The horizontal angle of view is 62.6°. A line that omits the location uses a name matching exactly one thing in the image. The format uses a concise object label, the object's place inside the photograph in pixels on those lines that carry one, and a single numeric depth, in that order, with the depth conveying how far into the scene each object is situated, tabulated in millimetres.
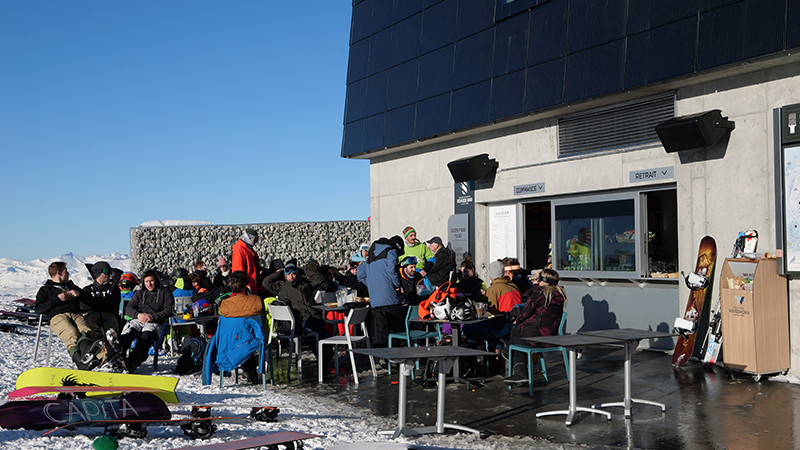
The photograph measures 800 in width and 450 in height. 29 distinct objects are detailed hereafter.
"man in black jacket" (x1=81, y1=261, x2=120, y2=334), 8250
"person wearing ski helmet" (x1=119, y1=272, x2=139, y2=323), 9359
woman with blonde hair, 6762
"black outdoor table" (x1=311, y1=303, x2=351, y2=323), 7589
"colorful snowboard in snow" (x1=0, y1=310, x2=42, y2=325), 12173
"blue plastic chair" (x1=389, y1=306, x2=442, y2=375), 7705
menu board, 11281
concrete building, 7586
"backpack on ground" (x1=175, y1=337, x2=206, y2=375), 7727
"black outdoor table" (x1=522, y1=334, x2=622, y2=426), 5215
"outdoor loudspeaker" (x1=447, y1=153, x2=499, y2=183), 11312
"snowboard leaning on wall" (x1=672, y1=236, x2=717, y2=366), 7648
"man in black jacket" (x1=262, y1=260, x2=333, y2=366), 8117
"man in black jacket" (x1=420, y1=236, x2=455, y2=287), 9672
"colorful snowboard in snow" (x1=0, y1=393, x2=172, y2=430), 4738
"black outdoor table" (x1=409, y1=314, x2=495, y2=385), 6719
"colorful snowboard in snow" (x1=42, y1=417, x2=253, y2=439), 4707
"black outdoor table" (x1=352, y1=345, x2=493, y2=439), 4836
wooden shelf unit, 6875
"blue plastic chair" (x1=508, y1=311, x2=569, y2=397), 6395
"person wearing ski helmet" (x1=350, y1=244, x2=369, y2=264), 11586
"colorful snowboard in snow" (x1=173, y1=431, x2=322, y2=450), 3359
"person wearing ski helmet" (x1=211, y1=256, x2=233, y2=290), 9795
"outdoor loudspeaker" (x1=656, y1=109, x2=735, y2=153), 7773
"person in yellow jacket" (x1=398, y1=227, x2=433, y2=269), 10672
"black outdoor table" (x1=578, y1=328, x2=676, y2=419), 5441
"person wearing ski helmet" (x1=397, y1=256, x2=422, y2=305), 9180
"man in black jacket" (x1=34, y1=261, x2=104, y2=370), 7777
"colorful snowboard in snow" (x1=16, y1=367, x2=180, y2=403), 5461
